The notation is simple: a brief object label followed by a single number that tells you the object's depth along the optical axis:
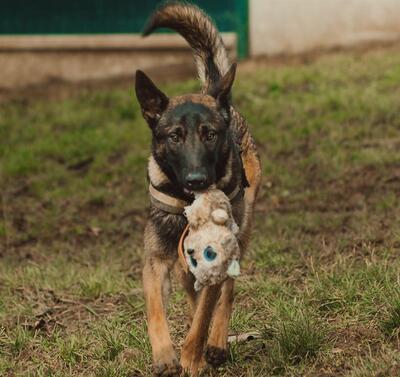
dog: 8.51
